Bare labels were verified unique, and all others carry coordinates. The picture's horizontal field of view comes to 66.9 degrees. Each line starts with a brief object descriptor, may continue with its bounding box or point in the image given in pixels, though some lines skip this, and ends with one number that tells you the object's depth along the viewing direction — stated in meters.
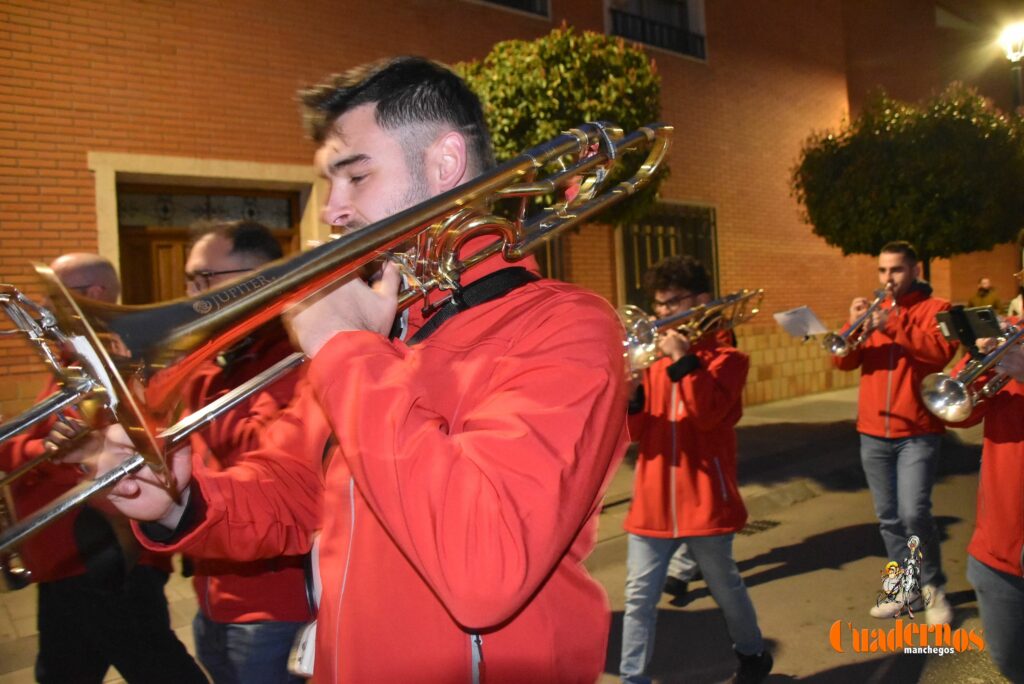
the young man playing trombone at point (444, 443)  1.04
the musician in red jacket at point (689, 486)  3.50
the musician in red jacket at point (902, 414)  4.23
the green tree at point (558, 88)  6.52
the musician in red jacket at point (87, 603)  2.69
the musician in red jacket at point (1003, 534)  2.57
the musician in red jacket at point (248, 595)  2.37
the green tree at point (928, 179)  9.05
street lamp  8.17
